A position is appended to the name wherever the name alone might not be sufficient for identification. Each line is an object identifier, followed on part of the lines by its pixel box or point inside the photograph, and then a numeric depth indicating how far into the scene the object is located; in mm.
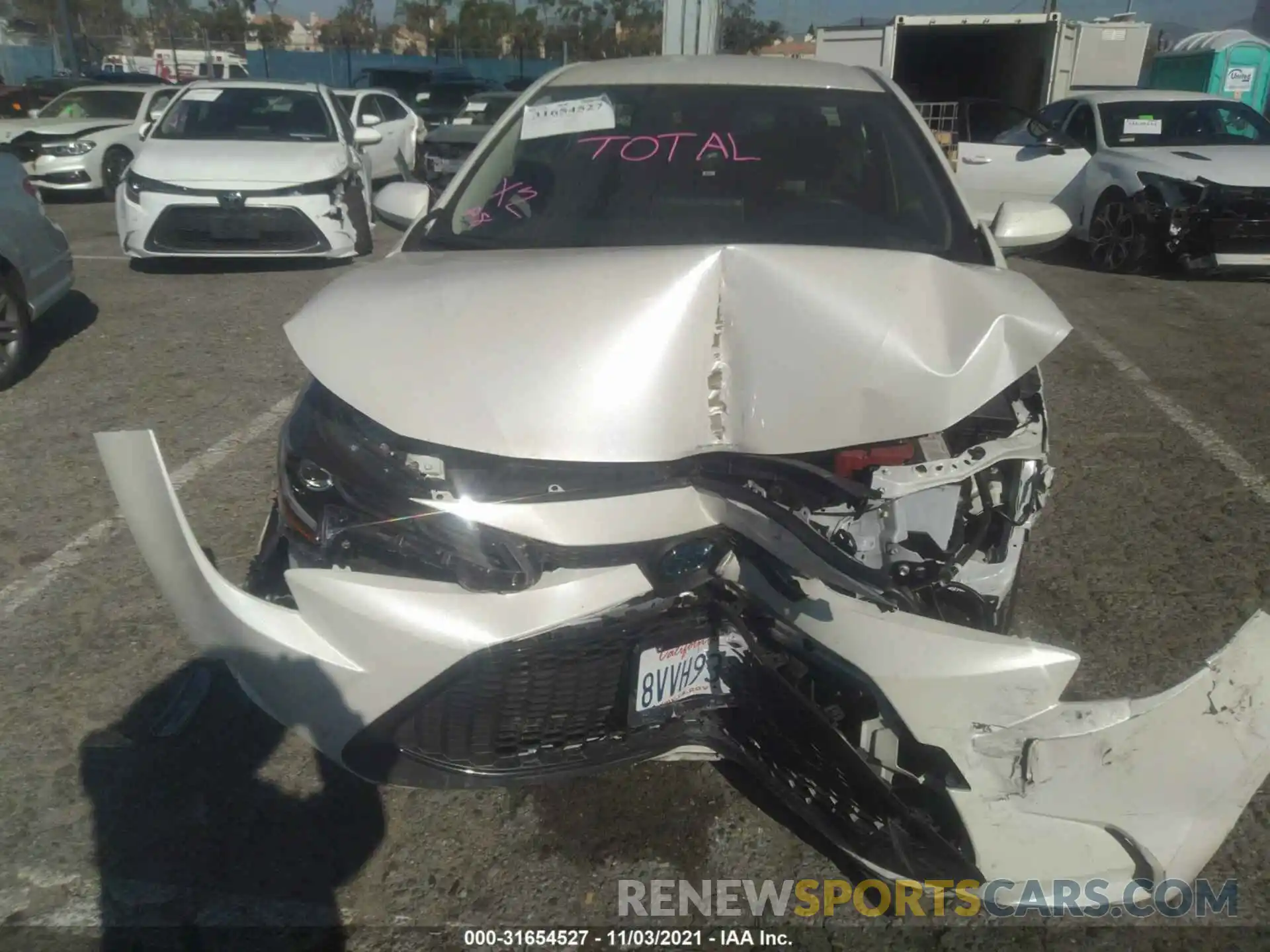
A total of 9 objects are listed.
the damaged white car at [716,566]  1832
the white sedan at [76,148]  12203
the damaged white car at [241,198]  7781
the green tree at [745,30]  53281
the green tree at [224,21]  55188
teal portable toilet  19172
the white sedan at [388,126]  12438
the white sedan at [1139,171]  8039
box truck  13414
